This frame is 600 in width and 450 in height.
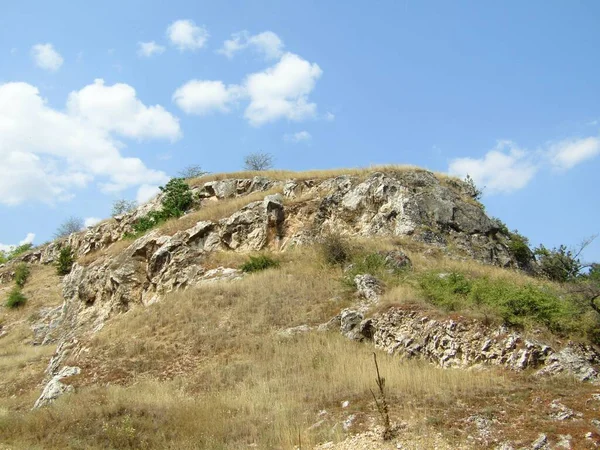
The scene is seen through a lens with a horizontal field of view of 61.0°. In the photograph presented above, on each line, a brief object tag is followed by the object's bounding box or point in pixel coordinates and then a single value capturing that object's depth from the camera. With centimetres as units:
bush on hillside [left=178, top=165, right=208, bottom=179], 4797
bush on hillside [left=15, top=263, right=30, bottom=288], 4006
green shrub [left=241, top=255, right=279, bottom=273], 2194
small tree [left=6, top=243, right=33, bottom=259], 5550
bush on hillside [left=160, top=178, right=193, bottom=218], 3128
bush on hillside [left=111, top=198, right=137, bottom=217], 5066
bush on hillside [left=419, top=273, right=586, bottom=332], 1173
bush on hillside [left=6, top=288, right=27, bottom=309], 3569
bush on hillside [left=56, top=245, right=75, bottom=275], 3903
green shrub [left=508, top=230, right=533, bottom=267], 2572
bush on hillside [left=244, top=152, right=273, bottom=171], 4986
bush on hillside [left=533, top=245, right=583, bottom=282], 2712
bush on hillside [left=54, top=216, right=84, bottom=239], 5798
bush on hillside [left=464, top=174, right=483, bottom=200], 2941
